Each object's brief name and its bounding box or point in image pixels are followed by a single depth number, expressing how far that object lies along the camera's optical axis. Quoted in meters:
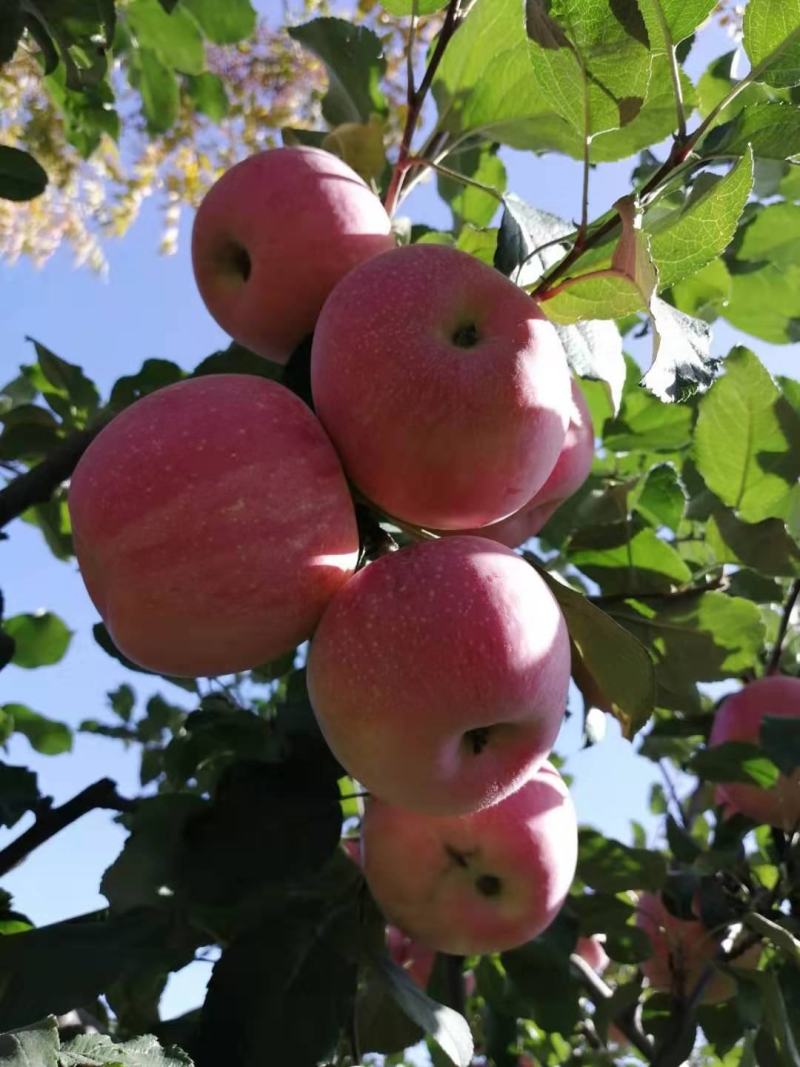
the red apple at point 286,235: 0.32
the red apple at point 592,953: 0.66
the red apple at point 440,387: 0.25
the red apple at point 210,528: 0.24
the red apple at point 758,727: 0.46
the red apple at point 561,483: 0.34
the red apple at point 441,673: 0.24
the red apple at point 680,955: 0.51
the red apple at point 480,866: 0.33
